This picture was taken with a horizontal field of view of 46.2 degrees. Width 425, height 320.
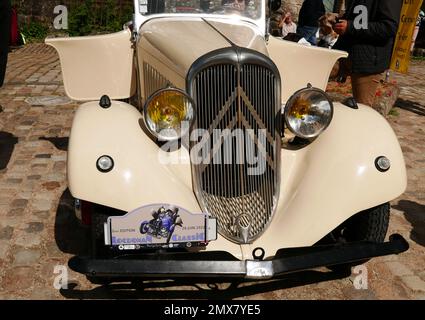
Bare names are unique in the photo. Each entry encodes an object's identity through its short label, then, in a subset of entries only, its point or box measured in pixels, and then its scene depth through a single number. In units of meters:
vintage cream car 2.57
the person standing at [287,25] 10.53
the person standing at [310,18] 9.14
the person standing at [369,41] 4.30
